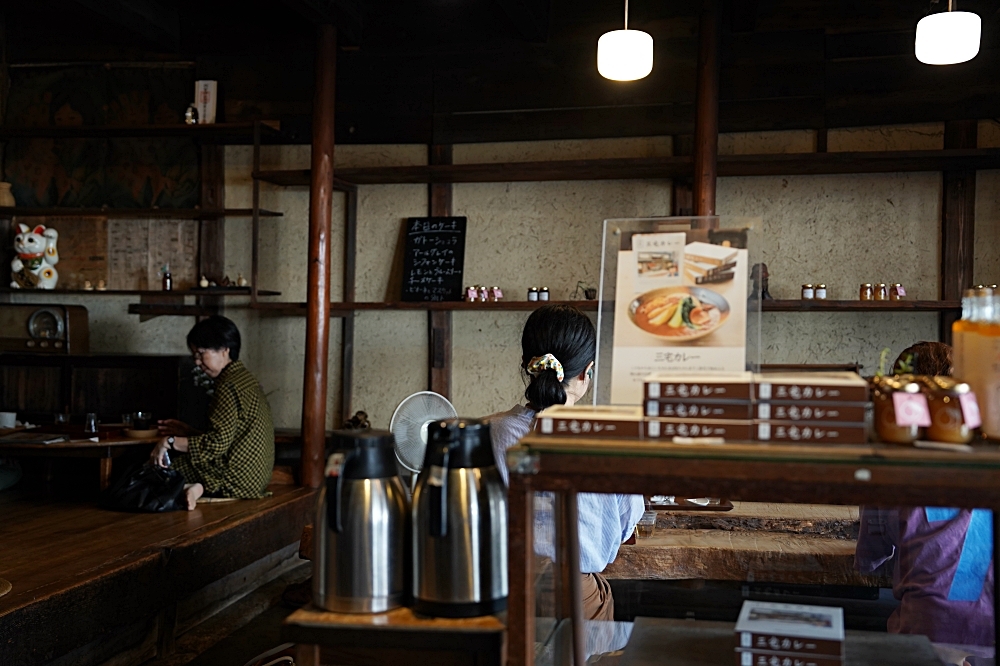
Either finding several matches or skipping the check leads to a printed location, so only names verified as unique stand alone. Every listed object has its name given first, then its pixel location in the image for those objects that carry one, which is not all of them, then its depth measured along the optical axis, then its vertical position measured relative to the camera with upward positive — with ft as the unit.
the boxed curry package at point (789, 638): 4.71 -1.59
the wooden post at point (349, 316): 18.52 +0.18
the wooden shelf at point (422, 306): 16.69 +0.37
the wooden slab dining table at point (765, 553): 5.90 -1.62
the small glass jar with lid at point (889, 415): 4.33 -0.38
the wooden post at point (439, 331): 18.17 -0.09
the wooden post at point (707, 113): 15.20 +3.67
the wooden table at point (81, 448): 15.79 -2.26
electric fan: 14.60 -1.50
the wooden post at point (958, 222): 16.11 +2.04
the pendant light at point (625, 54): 12.68 +3.87
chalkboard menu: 17.90 +1.33
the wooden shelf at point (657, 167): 15.38 +2.95
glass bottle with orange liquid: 4.44 -0.18
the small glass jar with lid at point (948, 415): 4.26 -0.37
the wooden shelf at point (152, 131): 18.08 +3.86
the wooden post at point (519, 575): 4.48 -1.22
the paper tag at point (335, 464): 4.87 -0.75
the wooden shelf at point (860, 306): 15.30 +0.50
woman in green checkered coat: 15.70 -1.98
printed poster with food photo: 4.91 +0.11
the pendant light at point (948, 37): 11.48 +3.82
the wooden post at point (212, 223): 19.20 +2.09
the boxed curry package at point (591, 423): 4.53 -0.47
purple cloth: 5.57 -1.58
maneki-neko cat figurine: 19.16 +1.24
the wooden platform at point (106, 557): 10.53 -3.33
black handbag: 15.38 -2.90
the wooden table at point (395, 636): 4.71 -1.61
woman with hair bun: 6.84 -0.52
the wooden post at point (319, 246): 16.78 +1.44
